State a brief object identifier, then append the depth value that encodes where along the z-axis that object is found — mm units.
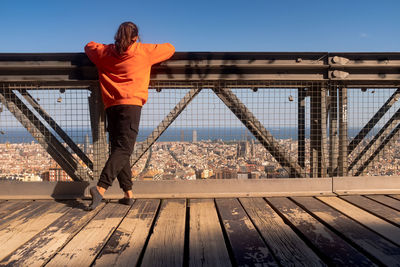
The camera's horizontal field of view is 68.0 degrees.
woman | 2779
